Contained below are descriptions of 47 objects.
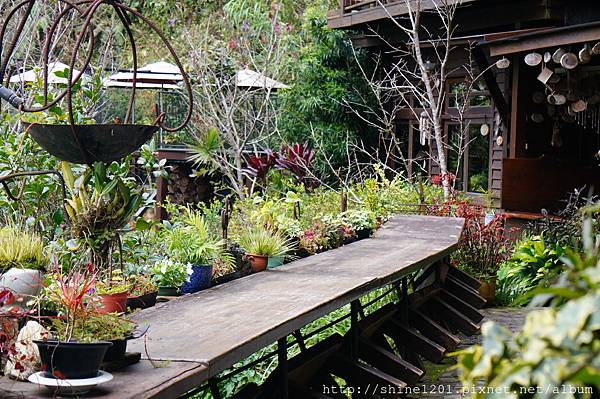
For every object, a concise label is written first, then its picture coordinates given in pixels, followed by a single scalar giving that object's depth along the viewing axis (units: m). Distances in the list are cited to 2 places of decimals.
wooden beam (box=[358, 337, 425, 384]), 5.41
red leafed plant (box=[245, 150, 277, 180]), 11.73
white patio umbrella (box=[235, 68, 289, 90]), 13.95
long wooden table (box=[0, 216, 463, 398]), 2.64
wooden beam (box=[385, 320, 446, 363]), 6.14
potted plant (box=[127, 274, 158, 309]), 3.91
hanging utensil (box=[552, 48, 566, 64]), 10.23
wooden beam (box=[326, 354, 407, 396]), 5.06
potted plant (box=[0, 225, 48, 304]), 3.31
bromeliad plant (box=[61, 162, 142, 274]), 3.86
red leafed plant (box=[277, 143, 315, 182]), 11.14
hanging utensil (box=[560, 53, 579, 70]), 10.09
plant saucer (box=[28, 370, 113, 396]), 2.43
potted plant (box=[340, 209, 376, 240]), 6.97
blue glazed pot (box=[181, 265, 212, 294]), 4.44
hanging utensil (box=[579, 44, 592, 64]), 9.84
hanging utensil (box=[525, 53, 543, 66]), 10.47
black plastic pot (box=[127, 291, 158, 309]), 3.90
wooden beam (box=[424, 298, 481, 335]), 7.16
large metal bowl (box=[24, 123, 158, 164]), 3.64
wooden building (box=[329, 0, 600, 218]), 10.86
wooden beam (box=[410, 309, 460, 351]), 6.47
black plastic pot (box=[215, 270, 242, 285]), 4.74
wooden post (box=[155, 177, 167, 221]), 15.06
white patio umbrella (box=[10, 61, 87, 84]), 9.40
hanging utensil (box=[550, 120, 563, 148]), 11.86
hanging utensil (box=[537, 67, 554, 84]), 10.59
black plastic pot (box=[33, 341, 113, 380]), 2.46
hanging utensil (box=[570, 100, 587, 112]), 10.83
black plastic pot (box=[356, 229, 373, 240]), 6.98
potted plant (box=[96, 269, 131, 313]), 3.47
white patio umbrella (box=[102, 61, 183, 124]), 14.60
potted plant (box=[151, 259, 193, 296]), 4.28
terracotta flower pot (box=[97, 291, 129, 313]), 3.47
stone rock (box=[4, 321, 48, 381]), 2.62
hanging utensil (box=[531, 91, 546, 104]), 11.90
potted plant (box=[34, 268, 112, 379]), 2.46
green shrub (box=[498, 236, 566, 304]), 8.96
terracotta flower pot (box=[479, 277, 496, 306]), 9.05
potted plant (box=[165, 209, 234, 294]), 4.47
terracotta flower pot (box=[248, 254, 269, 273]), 5.20
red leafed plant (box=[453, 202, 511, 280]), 9.12
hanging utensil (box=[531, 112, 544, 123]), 12.04
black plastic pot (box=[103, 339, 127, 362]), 2.72
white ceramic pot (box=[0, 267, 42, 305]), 3.29
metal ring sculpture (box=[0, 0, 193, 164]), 3.64
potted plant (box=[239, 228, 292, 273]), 5.21
